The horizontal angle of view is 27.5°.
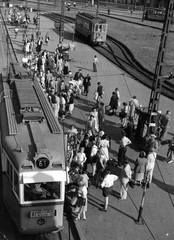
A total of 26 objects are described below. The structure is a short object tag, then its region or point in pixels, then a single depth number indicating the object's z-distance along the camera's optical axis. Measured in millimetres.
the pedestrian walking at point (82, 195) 10156
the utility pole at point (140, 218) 10548
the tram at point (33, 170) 8734
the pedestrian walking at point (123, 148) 13297
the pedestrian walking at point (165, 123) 15664
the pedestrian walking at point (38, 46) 29109
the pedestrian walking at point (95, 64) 26336
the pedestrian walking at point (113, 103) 18142
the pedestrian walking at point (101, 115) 16062
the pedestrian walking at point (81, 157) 12139
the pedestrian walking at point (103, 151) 12578
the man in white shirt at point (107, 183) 10632
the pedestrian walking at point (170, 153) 14052
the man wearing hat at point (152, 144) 13648
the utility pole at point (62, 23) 26489
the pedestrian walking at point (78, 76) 21000
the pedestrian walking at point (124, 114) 17120
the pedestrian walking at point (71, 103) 17723
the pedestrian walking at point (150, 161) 12094
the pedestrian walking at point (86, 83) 20703
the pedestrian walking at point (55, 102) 16203
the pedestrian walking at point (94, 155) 12602
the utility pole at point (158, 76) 13923
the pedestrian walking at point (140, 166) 12008
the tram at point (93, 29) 35356
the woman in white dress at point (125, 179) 11320
